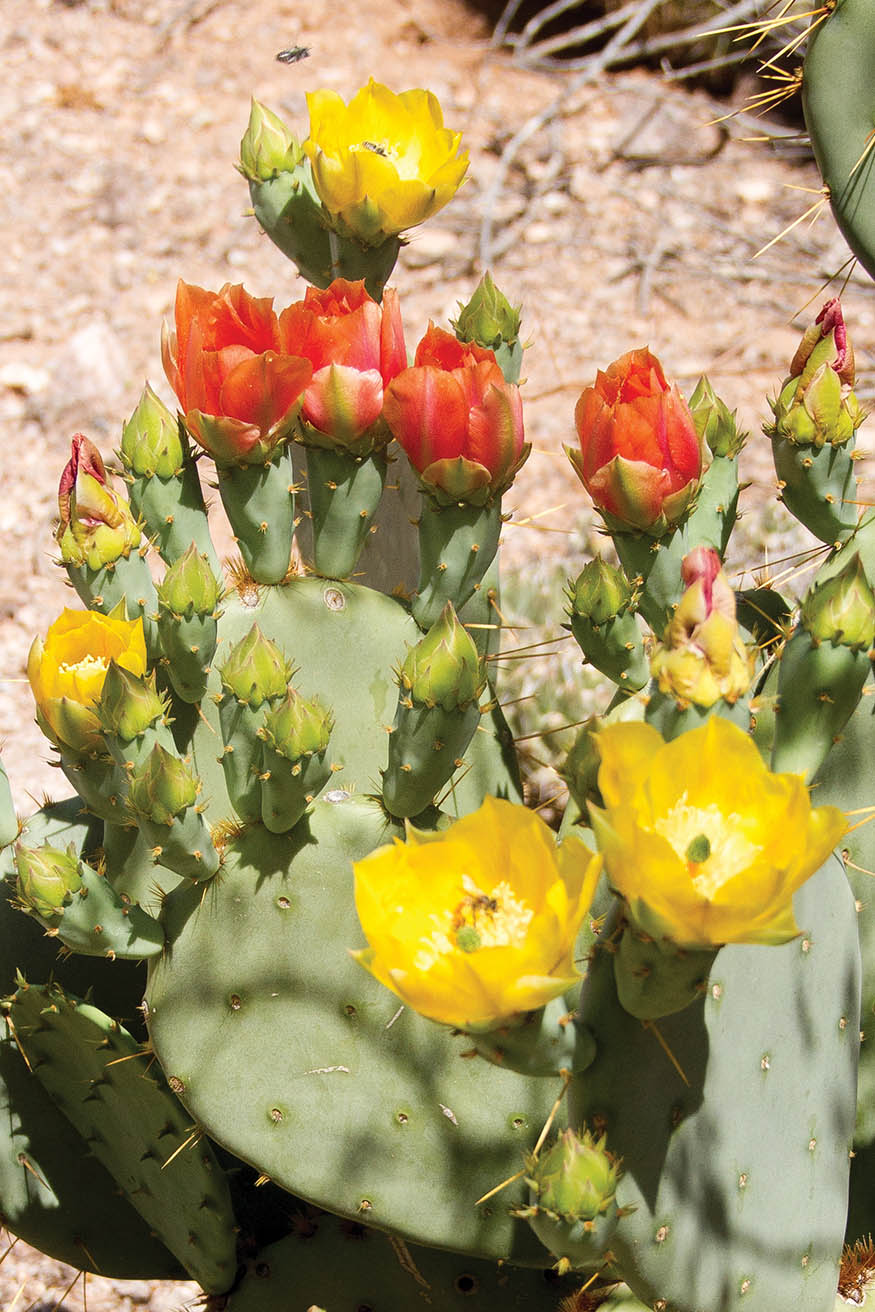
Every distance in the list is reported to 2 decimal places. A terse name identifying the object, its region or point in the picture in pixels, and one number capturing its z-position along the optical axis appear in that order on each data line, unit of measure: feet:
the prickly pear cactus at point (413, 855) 2.89
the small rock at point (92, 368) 11.53
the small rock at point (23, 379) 11.64
